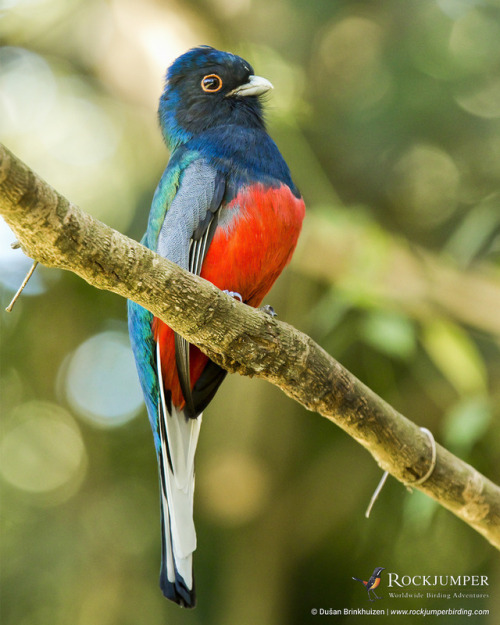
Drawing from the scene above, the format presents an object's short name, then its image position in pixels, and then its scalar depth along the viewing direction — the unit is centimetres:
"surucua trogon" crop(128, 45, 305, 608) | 413
